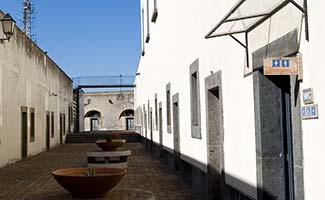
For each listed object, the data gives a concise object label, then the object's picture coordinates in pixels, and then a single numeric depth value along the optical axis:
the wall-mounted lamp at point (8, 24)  13.41
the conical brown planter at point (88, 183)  4.68
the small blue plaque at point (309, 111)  3.77
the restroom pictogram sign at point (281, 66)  4.04
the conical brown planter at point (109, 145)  11.71
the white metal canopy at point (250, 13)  4.50
